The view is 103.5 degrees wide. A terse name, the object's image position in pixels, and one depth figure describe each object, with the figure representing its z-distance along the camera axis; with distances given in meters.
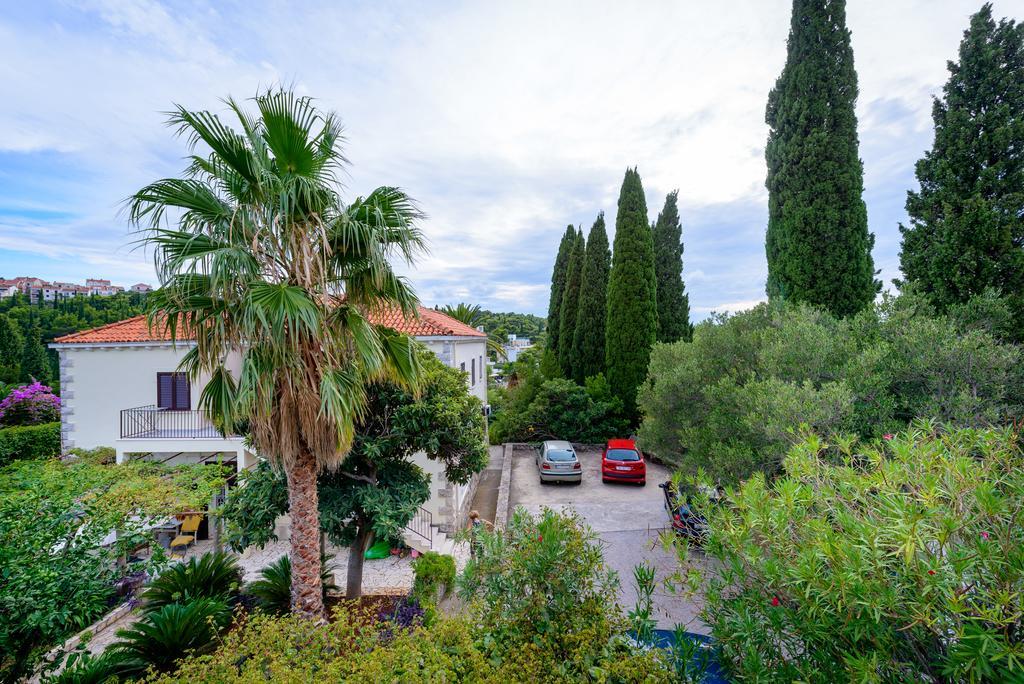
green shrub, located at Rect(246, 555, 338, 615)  6.77
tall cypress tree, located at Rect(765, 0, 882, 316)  11.98
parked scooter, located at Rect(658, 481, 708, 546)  4.21
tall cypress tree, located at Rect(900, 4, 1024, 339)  9.25
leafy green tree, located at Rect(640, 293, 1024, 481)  6.56
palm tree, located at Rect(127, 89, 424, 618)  5.08
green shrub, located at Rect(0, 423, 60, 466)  14.78
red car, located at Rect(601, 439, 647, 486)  14.50
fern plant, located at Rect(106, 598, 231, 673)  5.21
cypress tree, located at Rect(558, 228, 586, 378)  25.00
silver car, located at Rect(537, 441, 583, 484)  14.62
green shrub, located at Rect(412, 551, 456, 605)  7.41
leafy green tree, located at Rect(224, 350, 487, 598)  7.02
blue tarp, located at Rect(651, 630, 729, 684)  3.68
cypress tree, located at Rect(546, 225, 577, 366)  29.27
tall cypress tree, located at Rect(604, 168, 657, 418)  20.14
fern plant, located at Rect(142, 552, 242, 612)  6.46
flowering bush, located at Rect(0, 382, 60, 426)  17.72
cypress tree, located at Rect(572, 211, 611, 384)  23.06
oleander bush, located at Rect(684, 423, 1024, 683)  2.18
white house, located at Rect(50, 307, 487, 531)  11.73
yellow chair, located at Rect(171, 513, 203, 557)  10.44
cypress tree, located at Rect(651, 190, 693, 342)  23.02
